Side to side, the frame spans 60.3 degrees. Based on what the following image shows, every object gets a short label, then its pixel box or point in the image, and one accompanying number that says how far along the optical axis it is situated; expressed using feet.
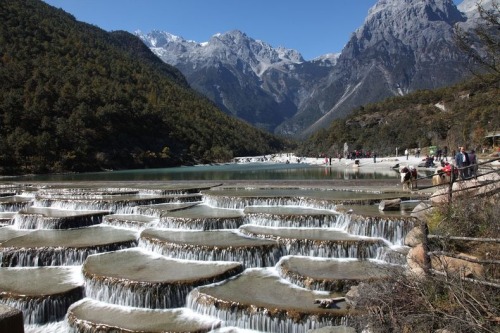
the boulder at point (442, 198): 40.91
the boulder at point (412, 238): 40.21
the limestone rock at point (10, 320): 15.34
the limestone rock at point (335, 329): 30.78
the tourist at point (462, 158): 65.72
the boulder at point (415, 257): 32.42
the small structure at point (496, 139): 173.35
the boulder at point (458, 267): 26.71
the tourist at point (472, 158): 67.59
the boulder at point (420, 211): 51.44
